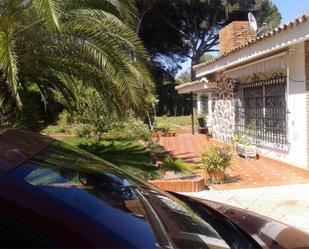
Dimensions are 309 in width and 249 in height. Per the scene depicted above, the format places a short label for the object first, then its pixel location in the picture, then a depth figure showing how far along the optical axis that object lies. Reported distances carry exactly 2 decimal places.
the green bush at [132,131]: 10.99
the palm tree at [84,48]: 5.56
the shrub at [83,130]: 11.13
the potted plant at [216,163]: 5.55
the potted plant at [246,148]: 7.68
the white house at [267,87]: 6.20
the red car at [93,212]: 0.98
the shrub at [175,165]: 6.26
